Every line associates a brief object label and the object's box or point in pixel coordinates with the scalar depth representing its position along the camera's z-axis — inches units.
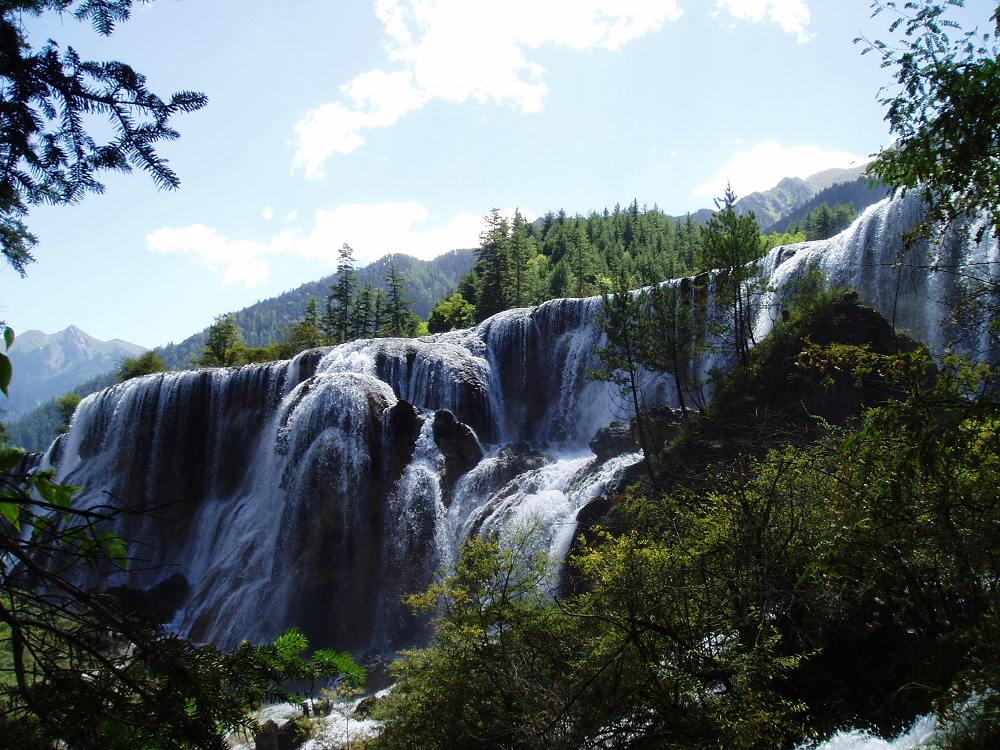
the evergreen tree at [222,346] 2207.2
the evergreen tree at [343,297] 2519.7
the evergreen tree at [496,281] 2167.8
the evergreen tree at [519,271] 2154.3
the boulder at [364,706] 509.4
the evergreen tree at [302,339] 2120.0
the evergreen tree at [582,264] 2217.8
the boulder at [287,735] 545.0
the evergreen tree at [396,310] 2522.6
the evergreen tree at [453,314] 2229.3
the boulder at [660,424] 807.7
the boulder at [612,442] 851.4
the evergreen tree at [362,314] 2544.3
